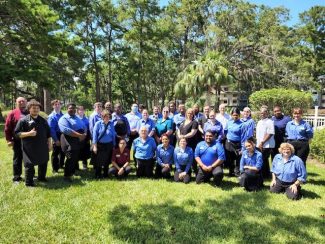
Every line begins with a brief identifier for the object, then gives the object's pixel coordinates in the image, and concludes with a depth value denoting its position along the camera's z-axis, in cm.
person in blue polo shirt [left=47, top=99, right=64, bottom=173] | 739
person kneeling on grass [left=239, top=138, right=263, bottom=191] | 666
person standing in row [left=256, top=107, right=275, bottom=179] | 729
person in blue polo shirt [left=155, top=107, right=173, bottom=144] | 841
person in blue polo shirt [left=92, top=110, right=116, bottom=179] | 730
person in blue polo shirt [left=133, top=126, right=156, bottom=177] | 754
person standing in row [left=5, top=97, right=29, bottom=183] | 653
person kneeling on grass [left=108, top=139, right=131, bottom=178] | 746
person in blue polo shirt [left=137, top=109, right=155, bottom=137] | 834
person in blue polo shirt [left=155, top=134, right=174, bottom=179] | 753
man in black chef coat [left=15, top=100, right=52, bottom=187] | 628
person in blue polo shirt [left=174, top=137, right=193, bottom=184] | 730
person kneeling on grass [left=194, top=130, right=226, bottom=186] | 702
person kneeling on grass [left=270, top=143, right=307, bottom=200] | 620
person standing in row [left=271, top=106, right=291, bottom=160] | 761
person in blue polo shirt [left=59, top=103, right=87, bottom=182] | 688
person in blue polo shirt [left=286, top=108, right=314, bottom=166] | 701
